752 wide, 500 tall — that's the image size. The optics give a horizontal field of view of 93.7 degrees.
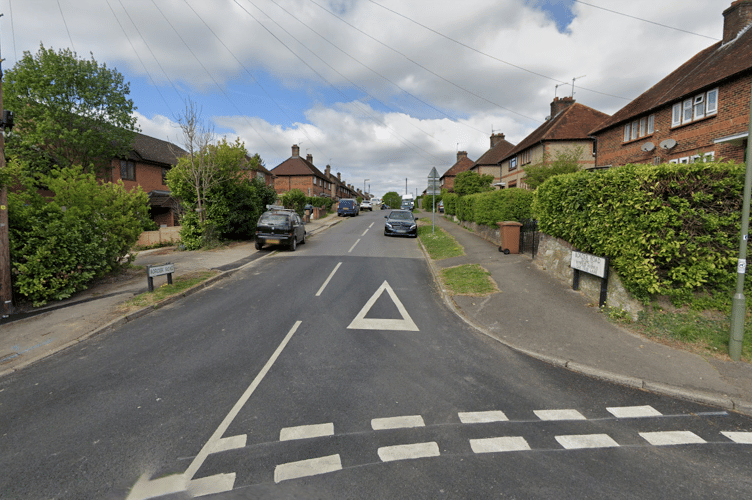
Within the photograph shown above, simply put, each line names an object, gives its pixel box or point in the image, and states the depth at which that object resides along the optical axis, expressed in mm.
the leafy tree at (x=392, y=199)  96412
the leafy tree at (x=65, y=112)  22594
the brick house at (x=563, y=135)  28703
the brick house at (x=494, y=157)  47031
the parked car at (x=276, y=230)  15547
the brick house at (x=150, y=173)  28531
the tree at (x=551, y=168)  21391
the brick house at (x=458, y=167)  68175
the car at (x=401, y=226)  21344
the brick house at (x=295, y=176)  59625
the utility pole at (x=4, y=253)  6949
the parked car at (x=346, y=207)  41562
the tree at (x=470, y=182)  34188
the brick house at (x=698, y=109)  13570
